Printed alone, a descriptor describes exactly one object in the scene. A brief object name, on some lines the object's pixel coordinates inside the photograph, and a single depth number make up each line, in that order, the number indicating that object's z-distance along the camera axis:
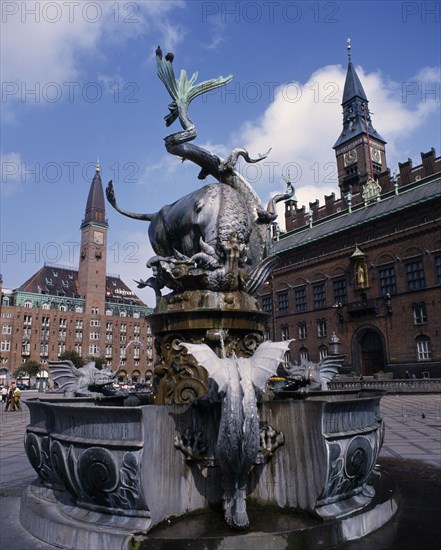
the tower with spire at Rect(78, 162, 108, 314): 88.12
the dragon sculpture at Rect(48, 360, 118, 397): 8.71
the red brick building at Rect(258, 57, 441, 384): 37.84
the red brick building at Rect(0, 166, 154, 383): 76.06
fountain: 3.59
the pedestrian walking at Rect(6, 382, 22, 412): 21.44
